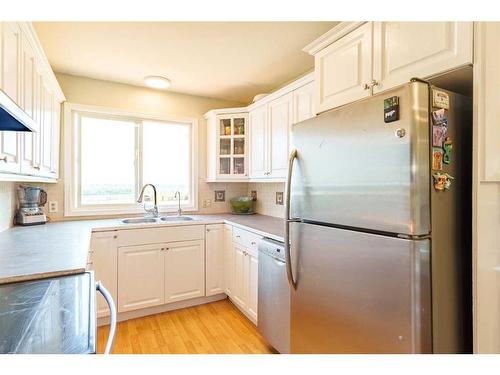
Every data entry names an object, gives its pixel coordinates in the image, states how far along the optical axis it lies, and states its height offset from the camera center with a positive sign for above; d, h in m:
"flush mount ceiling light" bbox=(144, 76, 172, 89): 2.70 +1.11
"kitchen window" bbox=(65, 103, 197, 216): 2.74 +0.32
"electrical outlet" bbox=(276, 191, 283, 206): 2.96 -0.11
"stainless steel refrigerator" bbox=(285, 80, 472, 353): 0.98 -0.15
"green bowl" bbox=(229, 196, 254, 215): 3.22 -0.20
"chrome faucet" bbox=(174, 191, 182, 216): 3.09 -0.10
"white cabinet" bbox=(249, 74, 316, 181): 2.19 +0.61
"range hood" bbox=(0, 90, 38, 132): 0.83 +0.26
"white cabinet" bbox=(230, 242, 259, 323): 2.25 -0.83
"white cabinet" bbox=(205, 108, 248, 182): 3.09 +0.51
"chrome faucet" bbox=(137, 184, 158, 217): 2.96 -0.24
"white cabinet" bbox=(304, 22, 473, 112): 1.08 +0.65
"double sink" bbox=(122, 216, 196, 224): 2.79 -0.34
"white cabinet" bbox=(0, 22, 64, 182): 1.20 +0.52
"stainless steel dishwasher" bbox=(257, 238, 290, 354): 1.75 -0.76
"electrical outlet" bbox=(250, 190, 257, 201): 3.40 -0.08
